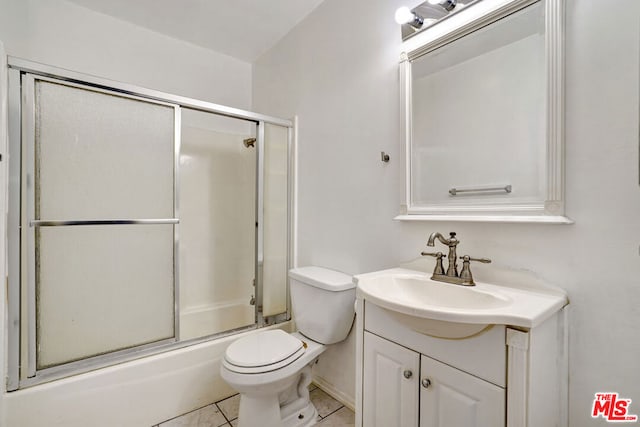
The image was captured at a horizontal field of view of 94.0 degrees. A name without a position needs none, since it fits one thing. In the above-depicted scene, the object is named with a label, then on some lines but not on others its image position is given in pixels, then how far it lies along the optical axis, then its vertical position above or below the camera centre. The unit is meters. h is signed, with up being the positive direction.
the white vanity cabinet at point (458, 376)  0.76 -0.48
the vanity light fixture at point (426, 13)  1.19 +0.82
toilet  1.31 -0.67
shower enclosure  1.31 -0.06
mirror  0.95 +0.36
